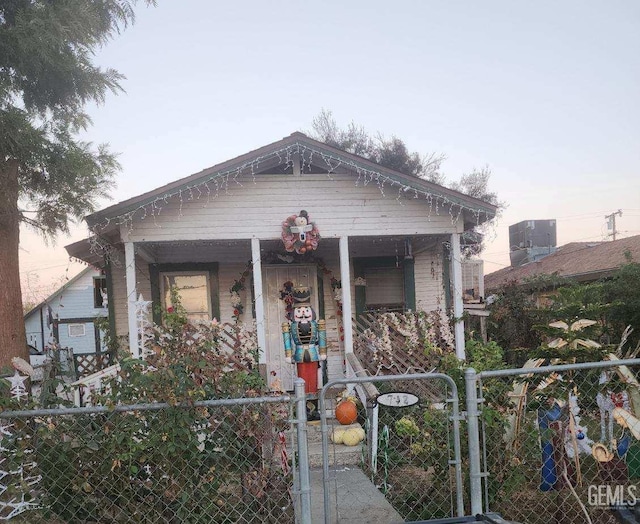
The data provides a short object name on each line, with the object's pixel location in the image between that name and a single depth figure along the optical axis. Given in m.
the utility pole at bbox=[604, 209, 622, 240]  31.66
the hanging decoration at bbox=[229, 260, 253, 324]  9.55
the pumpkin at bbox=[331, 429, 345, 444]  6.22
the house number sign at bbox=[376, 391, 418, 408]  5.96
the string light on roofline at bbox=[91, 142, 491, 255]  7.44
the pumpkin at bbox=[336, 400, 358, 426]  6.59
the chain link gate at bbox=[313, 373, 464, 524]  3.90
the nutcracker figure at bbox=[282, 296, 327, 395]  7.20
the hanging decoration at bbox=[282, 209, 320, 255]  7.77
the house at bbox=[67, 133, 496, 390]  7.68
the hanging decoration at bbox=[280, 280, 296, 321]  9.51
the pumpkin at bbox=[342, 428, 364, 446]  6.13
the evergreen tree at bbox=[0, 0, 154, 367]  5.41
